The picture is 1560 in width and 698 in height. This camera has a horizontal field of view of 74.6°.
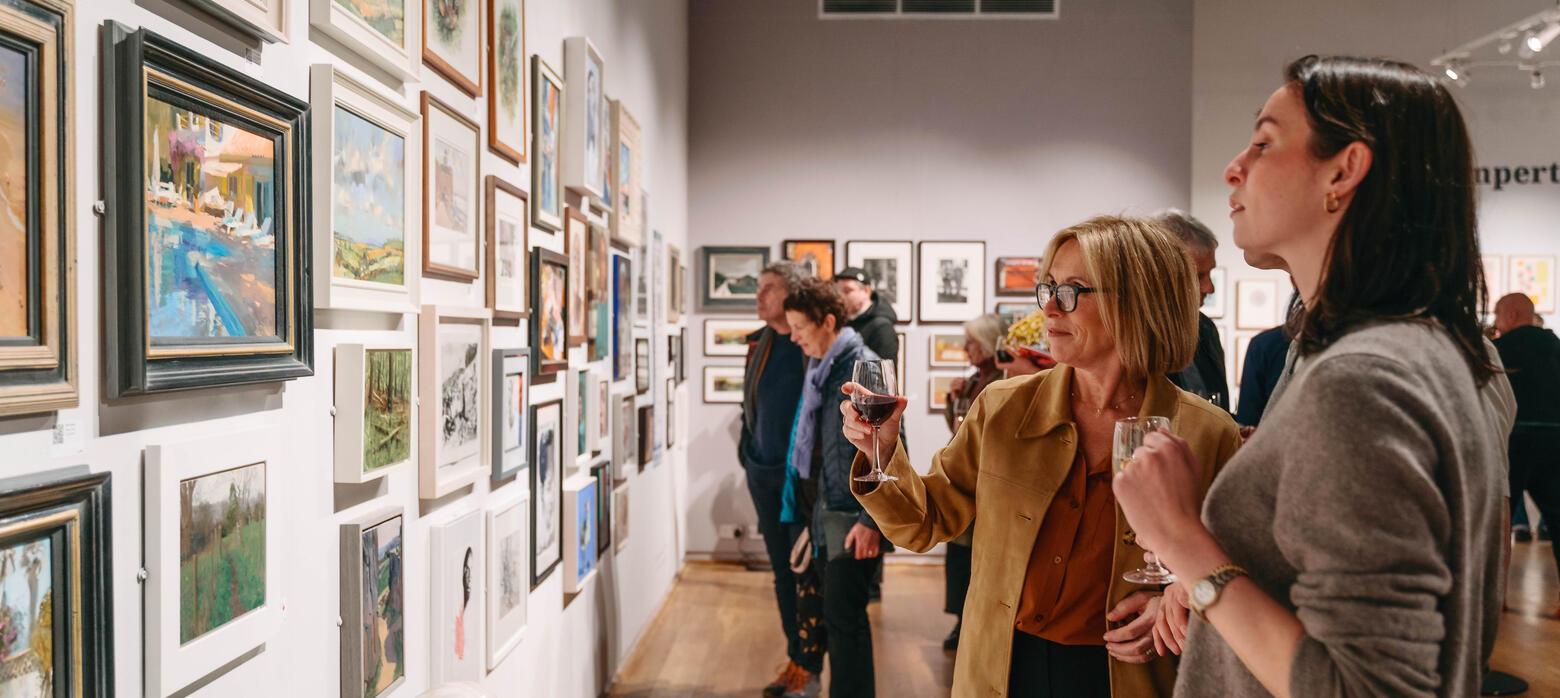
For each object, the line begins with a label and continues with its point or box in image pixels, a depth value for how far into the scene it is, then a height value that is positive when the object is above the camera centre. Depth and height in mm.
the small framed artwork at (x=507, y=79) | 2678 +683
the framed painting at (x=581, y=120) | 3523 +731
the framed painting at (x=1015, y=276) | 7605 +411
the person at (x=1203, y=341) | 2529 -23
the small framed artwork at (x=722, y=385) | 7586 -412
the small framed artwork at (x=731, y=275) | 7586 +406
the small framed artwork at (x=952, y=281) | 7633 +372
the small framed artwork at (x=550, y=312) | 3117 +55
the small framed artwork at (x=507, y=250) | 2656 +217
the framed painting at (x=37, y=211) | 1019 +119
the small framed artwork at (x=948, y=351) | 7648 -152
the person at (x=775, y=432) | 4555 -465
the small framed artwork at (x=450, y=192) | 2219 +311
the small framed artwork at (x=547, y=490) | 3166 -523
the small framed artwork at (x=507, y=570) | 2664 -666
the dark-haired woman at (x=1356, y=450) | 935 -112
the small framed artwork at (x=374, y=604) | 1831 -525
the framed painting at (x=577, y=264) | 3570 +233
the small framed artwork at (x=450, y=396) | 2184 -156
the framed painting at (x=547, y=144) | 3141 +589
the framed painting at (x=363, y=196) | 1695 +241
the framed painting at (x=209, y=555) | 1270 -310
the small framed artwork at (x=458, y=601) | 2289 -638
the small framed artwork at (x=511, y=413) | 2703 -234
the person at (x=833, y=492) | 3592 -599
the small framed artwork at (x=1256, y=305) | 7758 +208
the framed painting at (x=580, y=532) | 3566 -736
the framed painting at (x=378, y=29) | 1688 +537
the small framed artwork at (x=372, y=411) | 1802 -156
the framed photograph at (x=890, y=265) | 7641 +489
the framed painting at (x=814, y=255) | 7586 +558
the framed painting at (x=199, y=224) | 1191 +136
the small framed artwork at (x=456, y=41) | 2215 +656
